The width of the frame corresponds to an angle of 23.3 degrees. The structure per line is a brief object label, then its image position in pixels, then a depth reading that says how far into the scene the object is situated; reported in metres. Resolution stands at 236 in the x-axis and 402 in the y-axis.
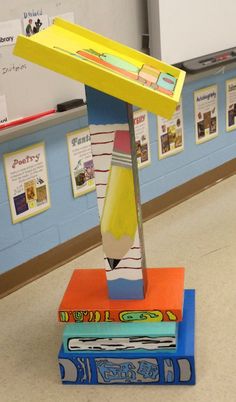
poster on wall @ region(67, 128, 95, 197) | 2.45
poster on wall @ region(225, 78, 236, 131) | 3.19
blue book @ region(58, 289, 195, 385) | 1.73
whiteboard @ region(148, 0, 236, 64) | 2.50
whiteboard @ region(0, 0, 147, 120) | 2.09
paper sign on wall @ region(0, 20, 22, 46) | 2.04
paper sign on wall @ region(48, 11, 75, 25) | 2.17
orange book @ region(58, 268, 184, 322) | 1.71
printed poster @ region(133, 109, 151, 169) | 2.72
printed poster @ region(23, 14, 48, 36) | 2.10
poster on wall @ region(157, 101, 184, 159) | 2.87
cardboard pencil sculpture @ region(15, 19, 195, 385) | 1.59
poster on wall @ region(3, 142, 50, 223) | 2.26
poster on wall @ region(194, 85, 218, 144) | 3.03
